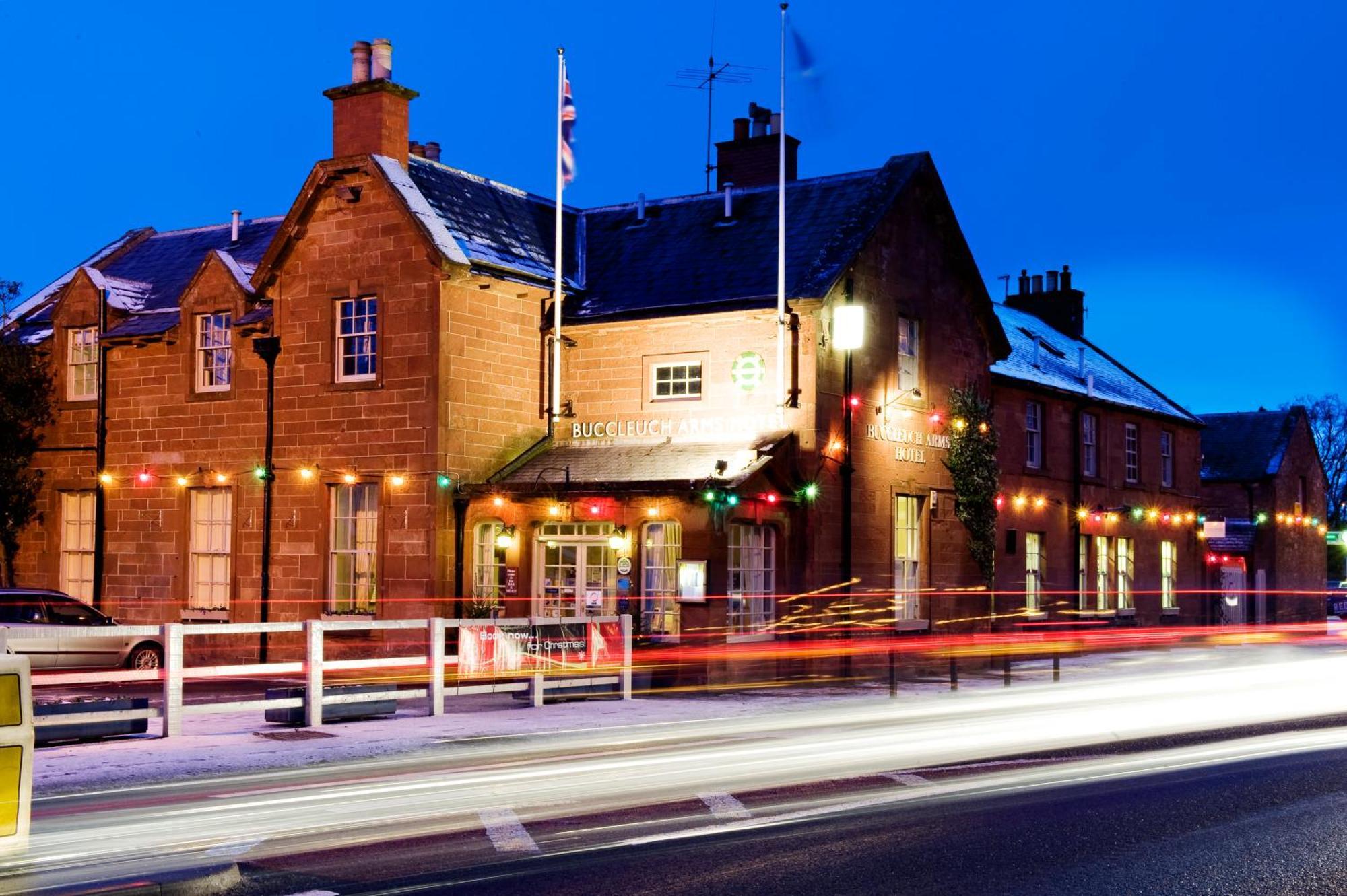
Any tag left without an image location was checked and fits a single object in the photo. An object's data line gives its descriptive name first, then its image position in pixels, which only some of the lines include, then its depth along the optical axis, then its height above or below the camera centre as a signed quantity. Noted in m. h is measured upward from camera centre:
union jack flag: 27.70 +7.62
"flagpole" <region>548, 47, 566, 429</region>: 27.56 +4.43
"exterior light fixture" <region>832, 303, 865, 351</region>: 26.83 +4.03
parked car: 23.27 -1.37
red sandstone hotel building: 26.17 +2.60
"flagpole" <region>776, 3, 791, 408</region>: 25.70 +4.25
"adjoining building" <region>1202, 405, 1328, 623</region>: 48.25 +1.41
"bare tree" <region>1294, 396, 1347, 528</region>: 81.62 +5.75
